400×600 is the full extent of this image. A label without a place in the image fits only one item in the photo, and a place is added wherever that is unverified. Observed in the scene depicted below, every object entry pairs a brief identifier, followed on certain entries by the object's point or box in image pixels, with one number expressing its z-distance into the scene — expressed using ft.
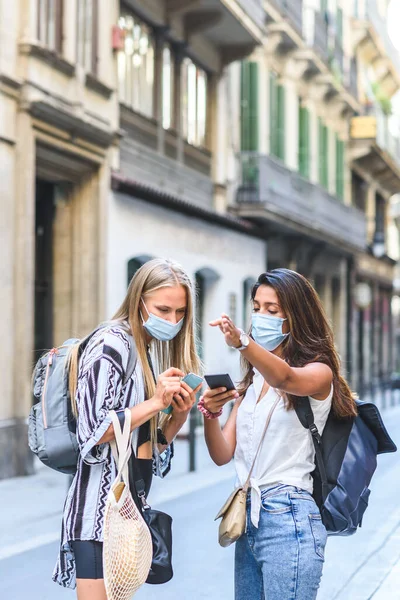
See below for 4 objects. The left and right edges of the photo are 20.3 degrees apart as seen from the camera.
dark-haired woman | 11.66
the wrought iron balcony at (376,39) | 117.19
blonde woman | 11.27
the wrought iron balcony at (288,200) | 73.67
